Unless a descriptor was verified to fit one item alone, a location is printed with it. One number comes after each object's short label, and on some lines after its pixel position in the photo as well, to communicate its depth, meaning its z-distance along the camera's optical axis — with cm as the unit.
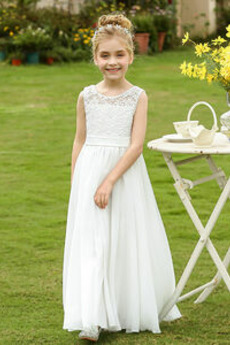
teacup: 482
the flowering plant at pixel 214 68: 470
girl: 457
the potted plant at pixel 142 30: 1846
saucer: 484
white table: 457
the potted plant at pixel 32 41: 1696
